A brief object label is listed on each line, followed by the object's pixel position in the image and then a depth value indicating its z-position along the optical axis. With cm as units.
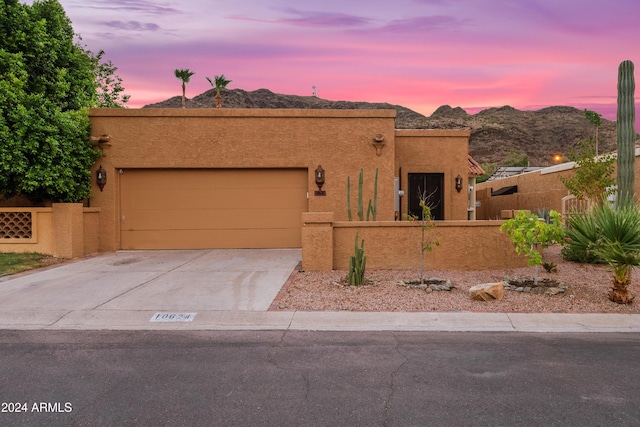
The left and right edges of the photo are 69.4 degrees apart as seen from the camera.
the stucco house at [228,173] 1422
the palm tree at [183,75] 3700
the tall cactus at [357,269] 899
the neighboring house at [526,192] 1925
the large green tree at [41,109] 1183
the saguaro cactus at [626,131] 936
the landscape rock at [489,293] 775
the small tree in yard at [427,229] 908
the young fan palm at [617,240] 737
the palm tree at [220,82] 3167
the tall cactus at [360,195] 1164
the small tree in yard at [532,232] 800
